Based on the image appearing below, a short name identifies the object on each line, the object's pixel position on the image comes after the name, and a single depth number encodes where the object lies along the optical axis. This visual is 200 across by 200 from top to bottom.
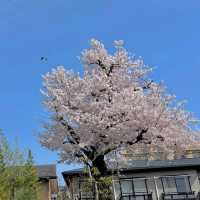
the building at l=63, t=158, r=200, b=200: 29.61
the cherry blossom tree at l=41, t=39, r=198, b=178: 16.88
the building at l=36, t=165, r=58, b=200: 27.38
